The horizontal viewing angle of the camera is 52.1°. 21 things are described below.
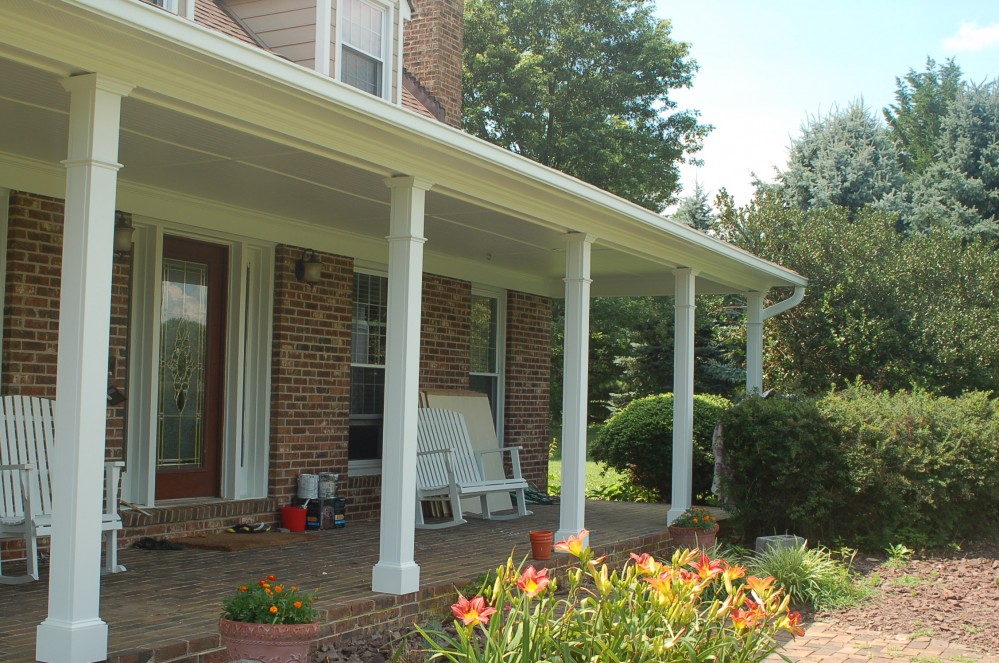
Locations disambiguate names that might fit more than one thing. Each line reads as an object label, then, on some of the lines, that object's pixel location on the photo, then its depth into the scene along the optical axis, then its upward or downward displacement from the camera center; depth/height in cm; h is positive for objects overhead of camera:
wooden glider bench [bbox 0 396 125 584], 524 -54
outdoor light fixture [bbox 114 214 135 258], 654 +94
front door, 730 +11
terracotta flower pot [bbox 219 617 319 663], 399 -100
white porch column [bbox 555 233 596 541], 713 -1
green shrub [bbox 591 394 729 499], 1217 -58
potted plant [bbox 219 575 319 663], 400 -94
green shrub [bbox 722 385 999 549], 890 -60
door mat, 677 -106
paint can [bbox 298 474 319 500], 802 -79
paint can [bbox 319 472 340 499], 809 -77
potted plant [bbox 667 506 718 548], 832 -107
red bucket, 779 -100
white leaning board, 941 -31
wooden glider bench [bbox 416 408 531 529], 817 -64
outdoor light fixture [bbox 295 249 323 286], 804 +94
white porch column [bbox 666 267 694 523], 902 +11
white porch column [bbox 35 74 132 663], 378 -1
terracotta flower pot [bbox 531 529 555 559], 660 -96
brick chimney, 1146 +384
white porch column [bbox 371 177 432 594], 543 -5
